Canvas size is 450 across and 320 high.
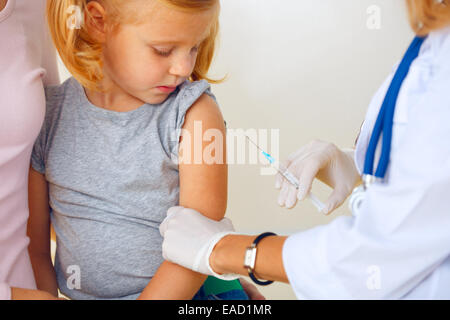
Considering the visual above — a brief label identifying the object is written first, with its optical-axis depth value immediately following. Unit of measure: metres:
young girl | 1.17
